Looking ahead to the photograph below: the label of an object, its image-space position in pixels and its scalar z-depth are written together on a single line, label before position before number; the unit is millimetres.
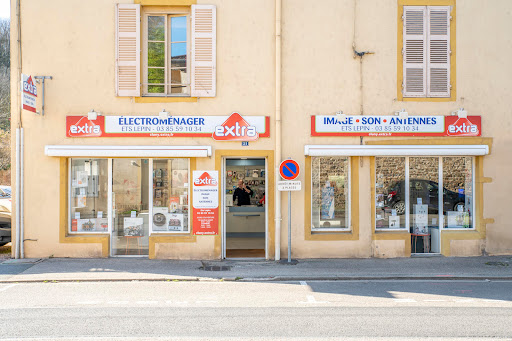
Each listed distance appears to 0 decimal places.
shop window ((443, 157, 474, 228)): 10859
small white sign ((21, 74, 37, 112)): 9648
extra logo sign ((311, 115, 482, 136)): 10523
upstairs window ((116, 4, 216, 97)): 10422
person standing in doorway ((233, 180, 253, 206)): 13016
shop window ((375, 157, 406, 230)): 10789
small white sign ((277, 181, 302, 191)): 10016
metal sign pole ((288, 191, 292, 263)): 10047
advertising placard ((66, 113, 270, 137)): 10414
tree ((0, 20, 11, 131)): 31281
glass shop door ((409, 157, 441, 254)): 10867
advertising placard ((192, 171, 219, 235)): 10508
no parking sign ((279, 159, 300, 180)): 9938
